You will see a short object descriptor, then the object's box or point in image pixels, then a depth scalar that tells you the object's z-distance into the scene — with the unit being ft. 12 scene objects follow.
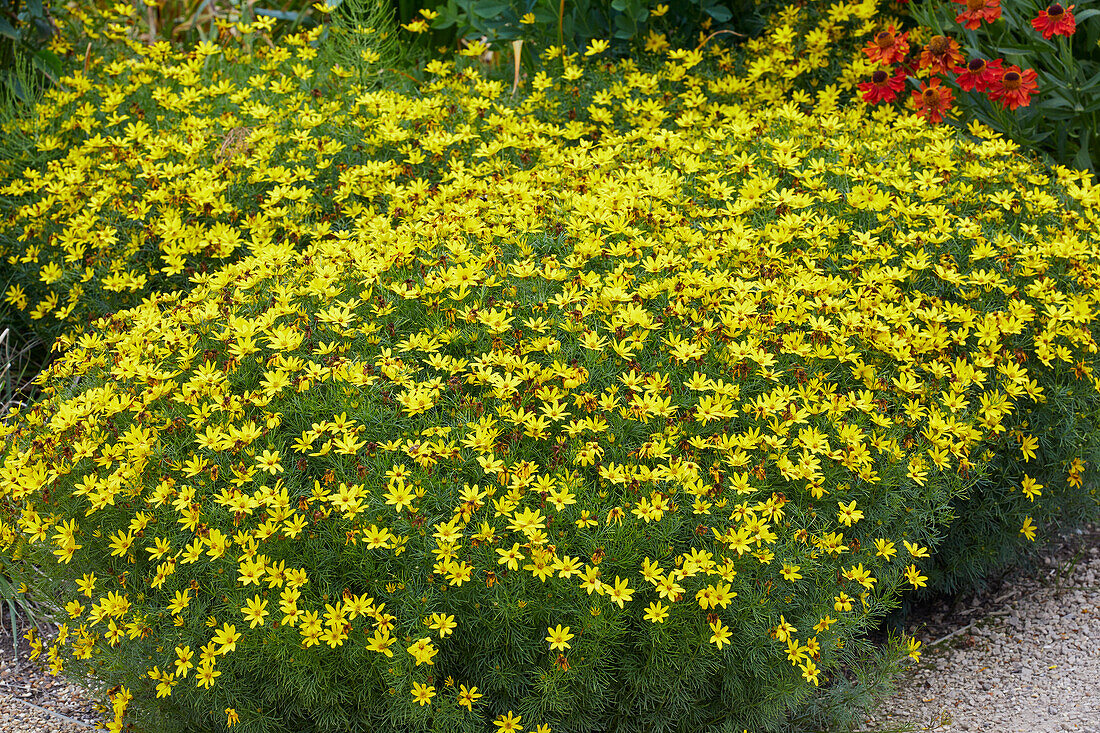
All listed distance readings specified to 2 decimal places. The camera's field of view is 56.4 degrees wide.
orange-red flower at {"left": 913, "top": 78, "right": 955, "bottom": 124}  13.53
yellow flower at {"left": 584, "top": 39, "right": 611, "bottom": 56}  14.40
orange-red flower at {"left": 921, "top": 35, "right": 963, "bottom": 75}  13.51
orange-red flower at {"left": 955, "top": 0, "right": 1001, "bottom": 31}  13.20
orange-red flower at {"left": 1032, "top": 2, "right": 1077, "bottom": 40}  12.60
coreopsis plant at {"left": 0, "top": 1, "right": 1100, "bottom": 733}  7.48
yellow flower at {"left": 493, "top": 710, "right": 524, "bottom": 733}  7.36
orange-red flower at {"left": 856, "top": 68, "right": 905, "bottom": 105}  14.16
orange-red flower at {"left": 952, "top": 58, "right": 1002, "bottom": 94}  13.14
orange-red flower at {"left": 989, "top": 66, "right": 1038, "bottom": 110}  13.07
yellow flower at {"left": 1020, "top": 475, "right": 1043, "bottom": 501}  10.00
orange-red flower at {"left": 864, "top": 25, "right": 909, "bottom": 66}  13.98
